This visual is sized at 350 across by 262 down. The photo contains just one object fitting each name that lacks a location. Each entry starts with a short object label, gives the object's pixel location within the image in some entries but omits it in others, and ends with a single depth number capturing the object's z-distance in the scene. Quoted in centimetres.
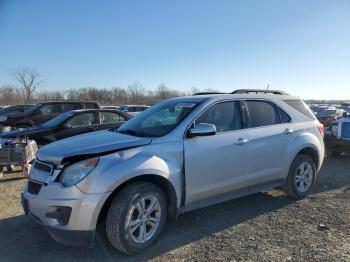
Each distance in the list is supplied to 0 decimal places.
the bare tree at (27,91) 8531
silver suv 364
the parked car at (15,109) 2180
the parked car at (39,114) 1470
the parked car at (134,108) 2558
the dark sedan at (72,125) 917
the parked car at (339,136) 930
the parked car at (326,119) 1425
